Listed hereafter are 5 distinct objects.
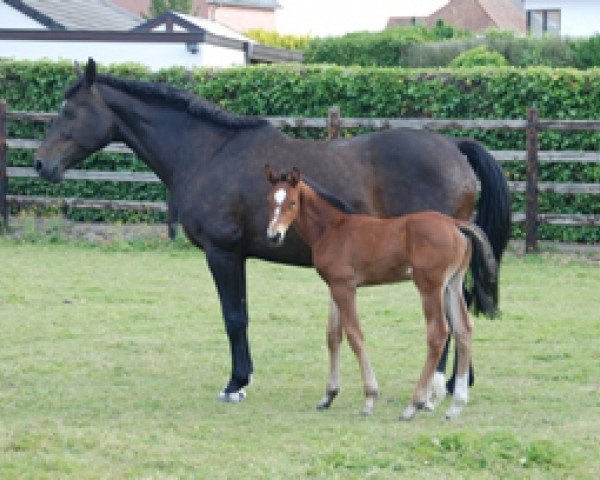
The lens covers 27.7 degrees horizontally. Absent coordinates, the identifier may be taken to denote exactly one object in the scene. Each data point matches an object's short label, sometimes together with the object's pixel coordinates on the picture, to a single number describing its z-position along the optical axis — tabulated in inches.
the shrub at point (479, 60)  1138.3
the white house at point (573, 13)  1865.2
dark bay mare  329.1
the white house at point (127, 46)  1056.8
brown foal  287.4
